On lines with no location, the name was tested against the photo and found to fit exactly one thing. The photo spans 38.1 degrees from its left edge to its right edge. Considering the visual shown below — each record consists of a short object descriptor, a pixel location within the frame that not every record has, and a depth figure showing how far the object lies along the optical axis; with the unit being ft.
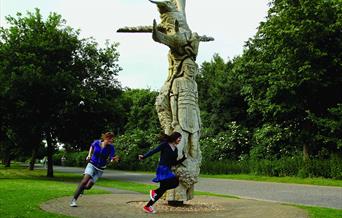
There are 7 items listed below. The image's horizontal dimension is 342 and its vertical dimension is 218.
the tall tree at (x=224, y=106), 170.40
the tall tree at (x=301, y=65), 110.01
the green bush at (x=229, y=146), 144.77
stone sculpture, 42.91
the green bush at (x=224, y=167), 120.47
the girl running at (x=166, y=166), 38.11
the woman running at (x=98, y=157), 41.57
